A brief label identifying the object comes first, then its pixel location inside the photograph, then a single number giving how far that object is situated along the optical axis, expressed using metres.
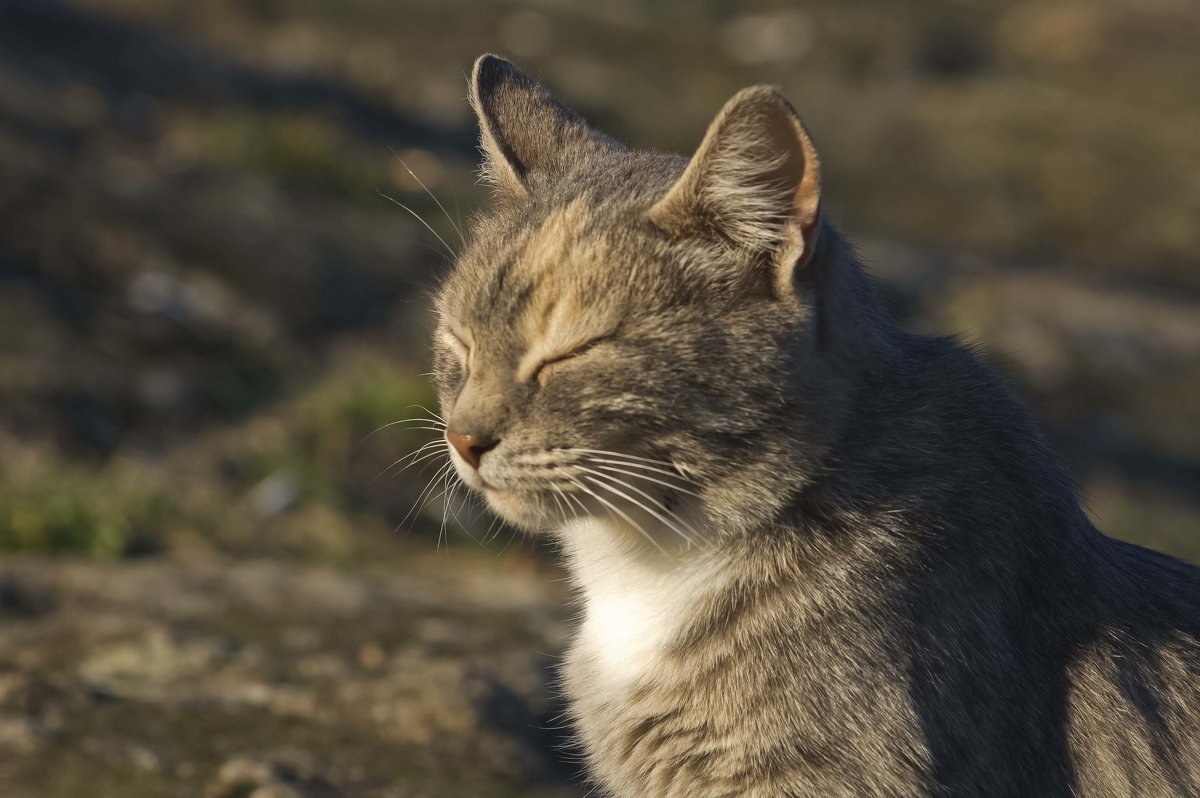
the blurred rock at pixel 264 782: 6.81
